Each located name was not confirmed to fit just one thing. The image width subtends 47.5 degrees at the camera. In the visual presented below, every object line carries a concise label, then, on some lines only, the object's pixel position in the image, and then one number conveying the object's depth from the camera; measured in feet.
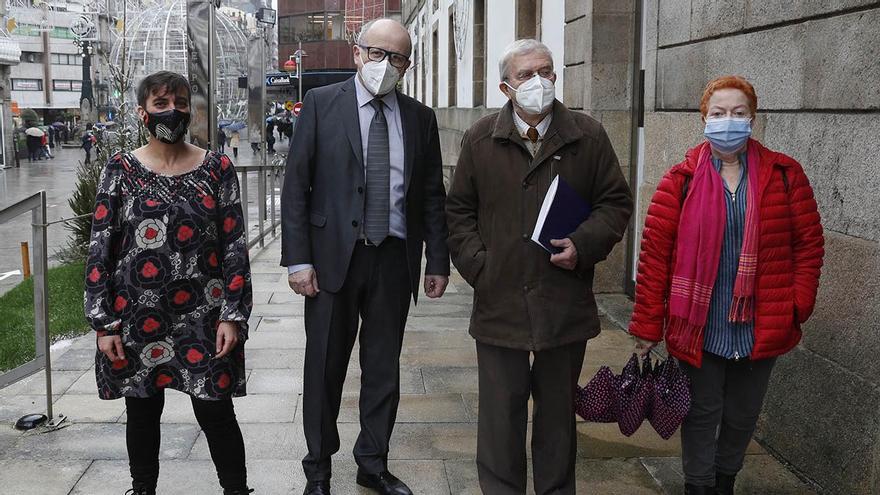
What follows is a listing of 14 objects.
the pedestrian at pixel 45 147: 144.46
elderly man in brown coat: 11.96
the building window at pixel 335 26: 216.74
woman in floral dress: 11.69
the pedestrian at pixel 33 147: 141.90
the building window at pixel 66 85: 274.16
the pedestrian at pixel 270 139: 161.04
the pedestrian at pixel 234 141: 148.08
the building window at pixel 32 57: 261.85
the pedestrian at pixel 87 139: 129.72
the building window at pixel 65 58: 277.54
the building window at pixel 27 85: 256.19
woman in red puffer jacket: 11.89
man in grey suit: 13.35
